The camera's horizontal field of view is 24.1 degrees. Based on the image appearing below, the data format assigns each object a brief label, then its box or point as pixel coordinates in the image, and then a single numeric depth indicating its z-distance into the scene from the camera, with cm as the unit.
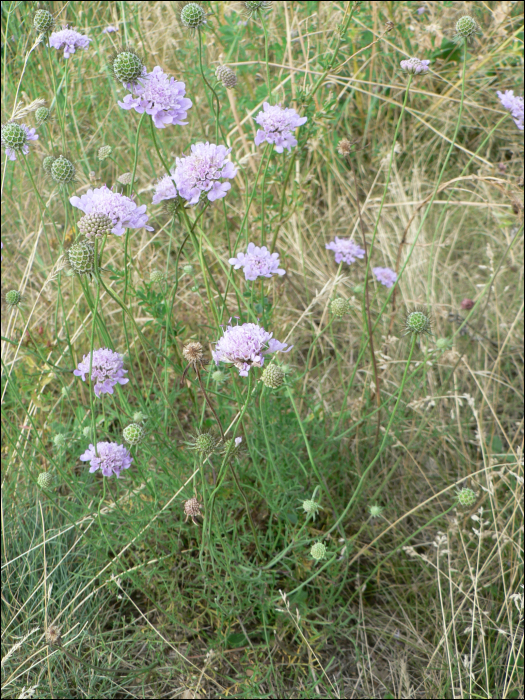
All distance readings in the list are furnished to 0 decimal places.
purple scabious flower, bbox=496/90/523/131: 64
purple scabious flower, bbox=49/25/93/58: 60
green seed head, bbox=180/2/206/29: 55
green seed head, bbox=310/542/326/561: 55
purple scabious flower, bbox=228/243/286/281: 56
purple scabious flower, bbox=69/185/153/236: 52
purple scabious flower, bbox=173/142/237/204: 53
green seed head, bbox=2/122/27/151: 58
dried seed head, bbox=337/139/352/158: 60
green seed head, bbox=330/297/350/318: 59
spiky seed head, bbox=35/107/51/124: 61
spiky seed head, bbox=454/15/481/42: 56
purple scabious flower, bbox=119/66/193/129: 53
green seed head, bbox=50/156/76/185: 58
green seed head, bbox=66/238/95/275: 52
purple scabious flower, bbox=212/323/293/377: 51
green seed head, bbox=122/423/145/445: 55
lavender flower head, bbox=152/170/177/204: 54
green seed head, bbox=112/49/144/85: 52
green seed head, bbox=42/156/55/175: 60
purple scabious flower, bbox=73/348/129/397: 58
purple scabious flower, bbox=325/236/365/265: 69
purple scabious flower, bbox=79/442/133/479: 57
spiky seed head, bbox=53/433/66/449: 60
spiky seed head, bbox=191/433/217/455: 53
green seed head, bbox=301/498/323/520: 55
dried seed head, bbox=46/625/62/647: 54
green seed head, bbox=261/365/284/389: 52
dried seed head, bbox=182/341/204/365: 52
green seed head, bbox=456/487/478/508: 58
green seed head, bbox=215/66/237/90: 58
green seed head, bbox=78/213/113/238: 51
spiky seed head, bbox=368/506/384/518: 59
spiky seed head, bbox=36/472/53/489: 59
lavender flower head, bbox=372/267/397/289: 71
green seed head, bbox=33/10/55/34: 59
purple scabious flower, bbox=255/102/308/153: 57
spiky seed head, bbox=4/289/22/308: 60
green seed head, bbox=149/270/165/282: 61
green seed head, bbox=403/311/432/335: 56
